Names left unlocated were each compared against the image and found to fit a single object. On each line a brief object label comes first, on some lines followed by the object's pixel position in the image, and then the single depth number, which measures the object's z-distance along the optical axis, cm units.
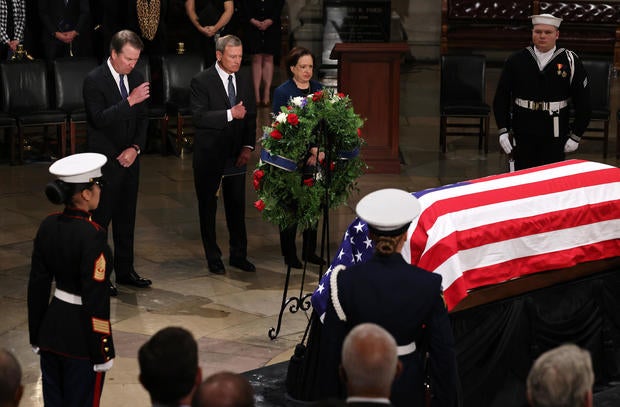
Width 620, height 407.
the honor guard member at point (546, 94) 1597
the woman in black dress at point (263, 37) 2748
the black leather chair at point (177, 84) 2306
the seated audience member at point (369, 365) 677
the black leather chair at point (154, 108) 2270
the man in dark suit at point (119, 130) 1431
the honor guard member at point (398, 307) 830
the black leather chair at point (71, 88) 2206
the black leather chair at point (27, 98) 2178
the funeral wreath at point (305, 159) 1305
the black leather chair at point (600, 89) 2298
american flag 1076
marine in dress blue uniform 941
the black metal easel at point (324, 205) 1252
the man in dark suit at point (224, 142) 1512
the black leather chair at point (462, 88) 2336
